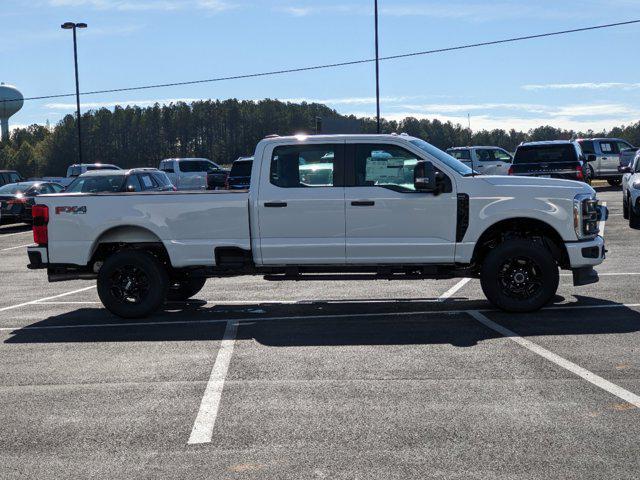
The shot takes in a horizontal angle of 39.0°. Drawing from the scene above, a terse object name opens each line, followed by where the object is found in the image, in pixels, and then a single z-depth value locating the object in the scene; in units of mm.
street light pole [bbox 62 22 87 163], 47438
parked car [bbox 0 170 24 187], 35438
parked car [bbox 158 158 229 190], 43188
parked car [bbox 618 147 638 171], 38500
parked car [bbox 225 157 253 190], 28078
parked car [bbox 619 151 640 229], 21531
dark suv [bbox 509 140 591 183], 22469
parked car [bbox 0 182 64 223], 28250
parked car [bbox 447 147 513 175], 39500
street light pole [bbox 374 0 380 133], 41188
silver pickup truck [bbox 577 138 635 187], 39312
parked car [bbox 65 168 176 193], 21447
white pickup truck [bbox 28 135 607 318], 10219
